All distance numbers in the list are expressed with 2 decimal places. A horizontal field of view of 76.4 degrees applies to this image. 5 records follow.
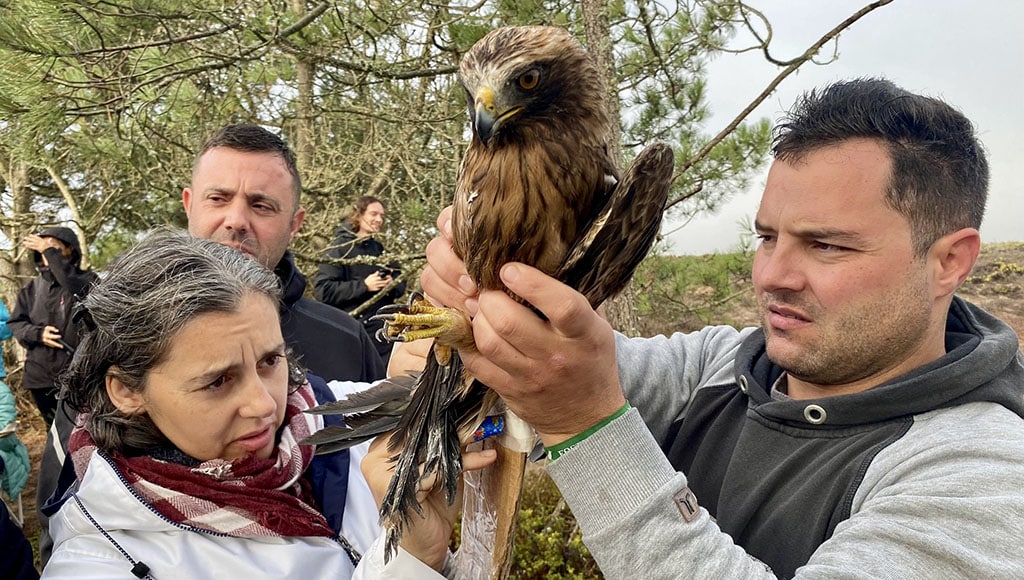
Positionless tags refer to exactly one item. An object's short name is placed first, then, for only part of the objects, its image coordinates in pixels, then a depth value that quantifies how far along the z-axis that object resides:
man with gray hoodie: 0.35
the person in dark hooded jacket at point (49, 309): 5.00
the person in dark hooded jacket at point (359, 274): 4.27
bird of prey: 0.45
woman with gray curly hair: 0.50
